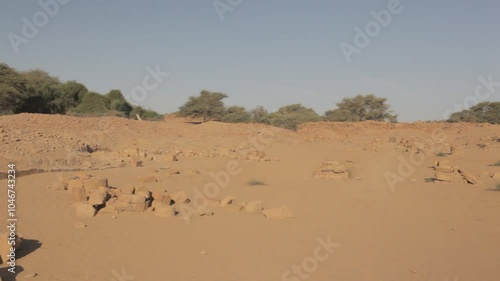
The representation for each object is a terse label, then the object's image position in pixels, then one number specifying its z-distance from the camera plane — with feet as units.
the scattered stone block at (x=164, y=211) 23.32
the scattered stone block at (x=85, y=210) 22.40
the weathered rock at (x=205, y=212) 24.30
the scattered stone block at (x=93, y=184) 26.51
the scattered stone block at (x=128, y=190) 26.30
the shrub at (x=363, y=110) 130.62
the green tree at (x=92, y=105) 107.86
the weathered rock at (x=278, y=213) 24.29
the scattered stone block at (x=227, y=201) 26.71
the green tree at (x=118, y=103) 120.37
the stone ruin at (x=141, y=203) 23.34
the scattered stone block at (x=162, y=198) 25.51
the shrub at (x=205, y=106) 124.57
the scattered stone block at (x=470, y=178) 38.14
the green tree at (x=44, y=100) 92.99
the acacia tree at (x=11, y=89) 78.69
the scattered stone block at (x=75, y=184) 27.42
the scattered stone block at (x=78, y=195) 25.03
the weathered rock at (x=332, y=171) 43.32
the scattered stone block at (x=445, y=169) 40.37
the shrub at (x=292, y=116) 131.96
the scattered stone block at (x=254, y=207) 25.38
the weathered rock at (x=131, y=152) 55.67
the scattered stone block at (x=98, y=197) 23.16
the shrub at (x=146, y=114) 132.42
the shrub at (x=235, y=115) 124.98
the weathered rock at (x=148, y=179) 35.99
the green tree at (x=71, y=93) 107.65
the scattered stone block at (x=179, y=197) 27.37
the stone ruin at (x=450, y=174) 39.17
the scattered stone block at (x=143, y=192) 24.94
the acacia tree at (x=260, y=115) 138.82
